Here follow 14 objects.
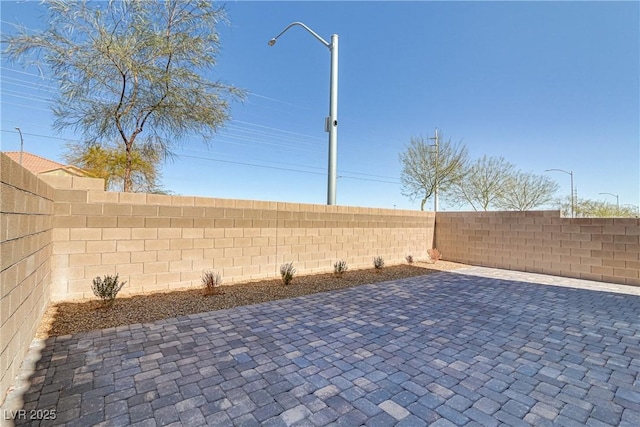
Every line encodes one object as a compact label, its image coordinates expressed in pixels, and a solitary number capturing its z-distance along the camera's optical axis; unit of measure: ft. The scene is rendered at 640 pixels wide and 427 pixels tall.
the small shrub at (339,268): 23.98
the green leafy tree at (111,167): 45.88
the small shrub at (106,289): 13.85
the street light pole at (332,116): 26.63
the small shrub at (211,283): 16.79
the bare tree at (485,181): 63.52
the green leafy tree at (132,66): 19.25
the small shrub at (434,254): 33.16
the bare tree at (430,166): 57.31
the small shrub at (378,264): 26.53
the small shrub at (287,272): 19.81
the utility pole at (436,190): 57.36
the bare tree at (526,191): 63.82
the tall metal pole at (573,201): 61.65
